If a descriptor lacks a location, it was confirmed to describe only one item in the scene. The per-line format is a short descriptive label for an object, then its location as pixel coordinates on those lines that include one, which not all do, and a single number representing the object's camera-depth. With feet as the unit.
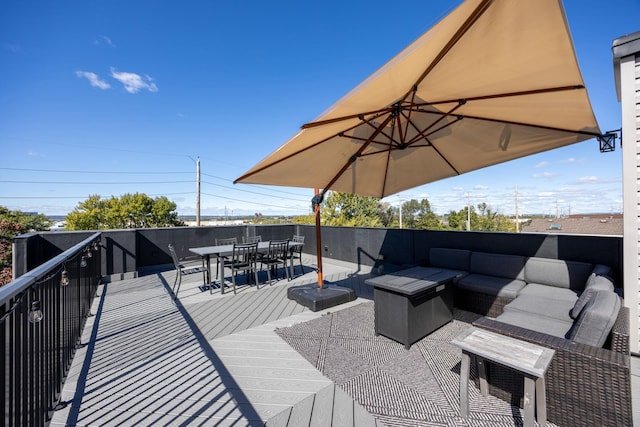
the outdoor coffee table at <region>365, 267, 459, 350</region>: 9.32
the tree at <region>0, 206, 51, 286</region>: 28.14
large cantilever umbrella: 5.25
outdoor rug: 6.11
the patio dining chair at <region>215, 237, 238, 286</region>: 21.73
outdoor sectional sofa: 5.19
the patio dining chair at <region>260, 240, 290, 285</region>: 18.38
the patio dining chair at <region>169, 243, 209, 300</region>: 15.87
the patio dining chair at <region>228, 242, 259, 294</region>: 16.40
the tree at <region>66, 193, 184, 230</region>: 81.71
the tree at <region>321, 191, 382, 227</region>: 59.77
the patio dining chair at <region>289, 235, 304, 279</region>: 19.11
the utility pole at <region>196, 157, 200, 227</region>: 61.67
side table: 4.96
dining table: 15.94
